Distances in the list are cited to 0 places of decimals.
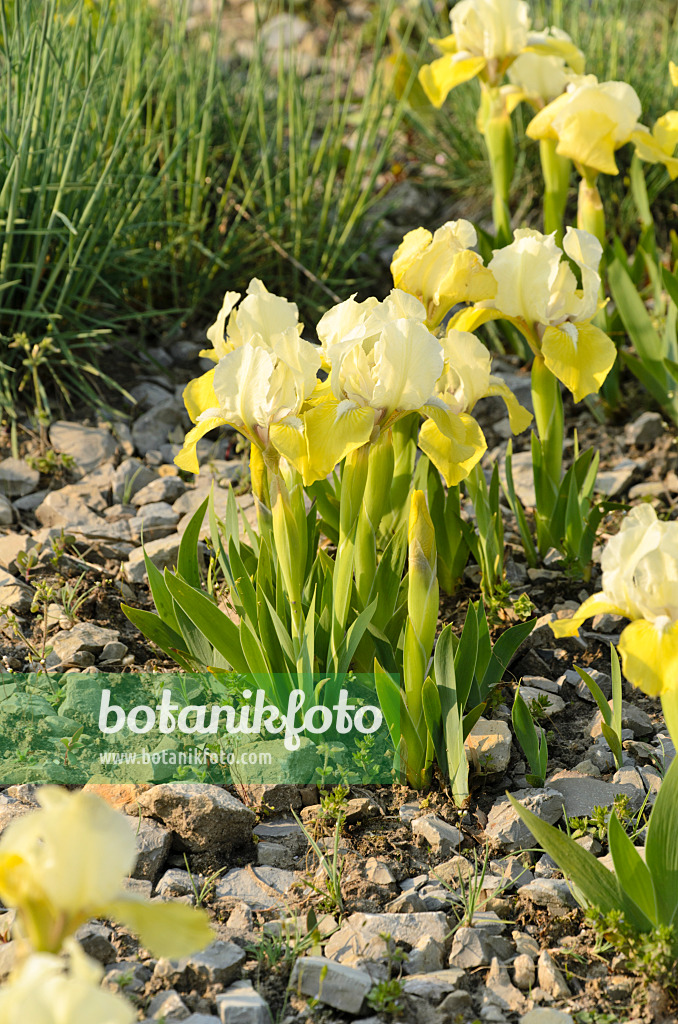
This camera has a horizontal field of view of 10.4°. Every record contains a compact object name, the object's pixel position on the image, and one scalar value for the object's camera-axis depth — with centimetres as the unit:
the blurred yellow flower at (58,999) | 122
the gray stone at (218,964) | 138
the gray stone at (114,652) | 154
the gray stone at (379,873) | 143
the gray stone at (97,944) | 139
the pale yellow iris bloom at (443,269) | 149
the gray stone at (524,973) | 139
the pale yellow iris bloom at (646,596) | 135
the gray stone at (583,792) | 145
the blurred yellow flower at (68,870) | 128
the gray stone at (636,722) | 150
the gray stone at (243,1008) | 137
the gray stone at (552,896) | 141
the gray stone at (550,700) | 151
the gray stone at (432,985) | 138
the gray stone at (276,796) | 146
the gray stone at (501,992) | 138
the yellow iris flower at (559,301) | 150
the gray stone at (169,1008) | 137
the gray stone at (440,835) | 144
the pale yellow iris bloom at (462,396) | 146
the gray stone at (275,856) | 144
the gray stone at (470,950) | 140
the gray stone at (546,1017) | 137
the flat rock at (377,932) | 139
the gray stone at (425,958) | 139
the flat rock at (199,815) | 143
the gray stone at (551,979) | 138
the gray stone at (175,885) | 142
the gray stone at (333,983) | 137
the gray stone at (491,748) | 147
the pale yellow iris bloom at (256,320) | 145
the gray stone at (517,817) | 144
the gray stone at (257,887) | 142
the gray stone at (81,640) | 154
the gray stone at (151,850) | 143
